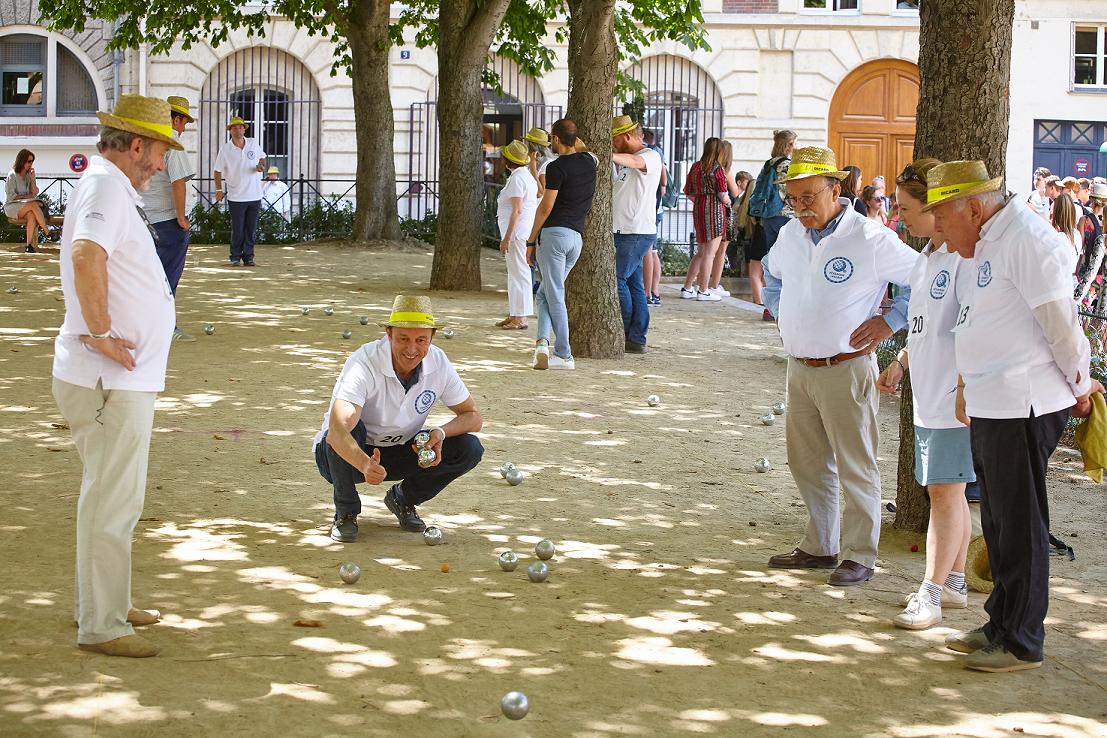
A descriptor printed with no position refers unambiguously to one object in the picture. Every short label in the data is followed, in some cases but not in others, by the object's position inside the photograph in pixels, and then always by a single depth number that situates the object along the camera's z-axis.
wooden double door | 29.58
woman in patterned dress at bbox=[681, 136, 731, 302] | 14.98
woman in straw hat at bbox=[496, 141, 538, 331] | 12.10
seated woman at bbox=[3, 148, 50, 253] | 19.25
